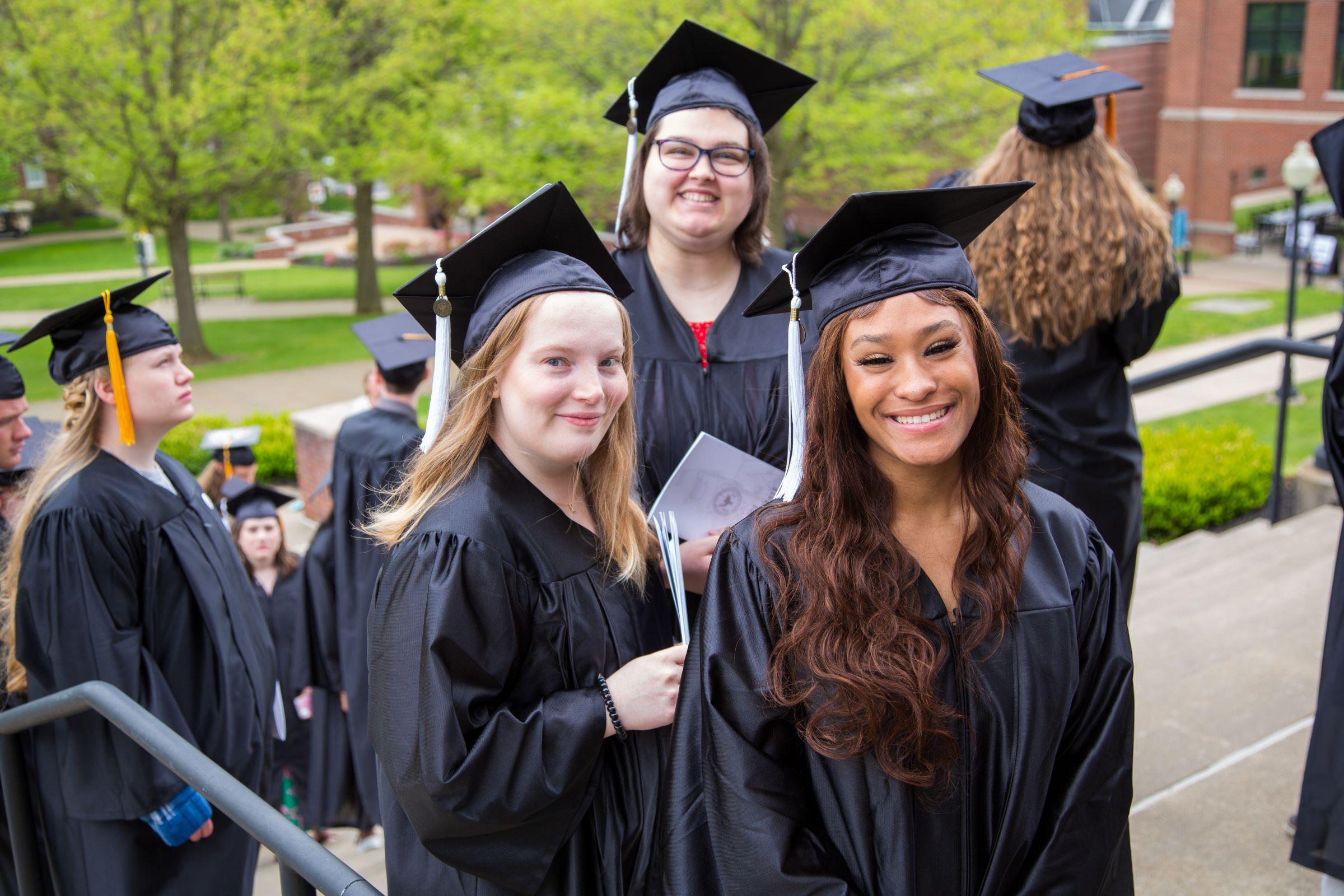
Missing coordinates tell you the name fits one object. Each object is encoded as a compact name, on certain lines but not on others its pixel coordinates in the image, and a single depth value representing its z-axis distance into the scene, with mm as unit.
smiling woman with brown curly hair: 1866
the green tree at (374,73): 17828
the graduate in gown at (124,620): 2932
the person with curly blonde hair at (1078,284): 3408
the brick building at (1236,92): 27062
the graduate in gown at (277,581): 5121
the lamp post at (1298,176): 12680
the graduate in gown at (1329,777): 2859
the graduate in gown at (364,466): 4305
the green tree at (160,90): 15211
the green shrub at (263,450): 11578
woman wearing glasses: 2855
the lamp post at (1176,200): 24234
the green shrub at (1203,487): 7516
